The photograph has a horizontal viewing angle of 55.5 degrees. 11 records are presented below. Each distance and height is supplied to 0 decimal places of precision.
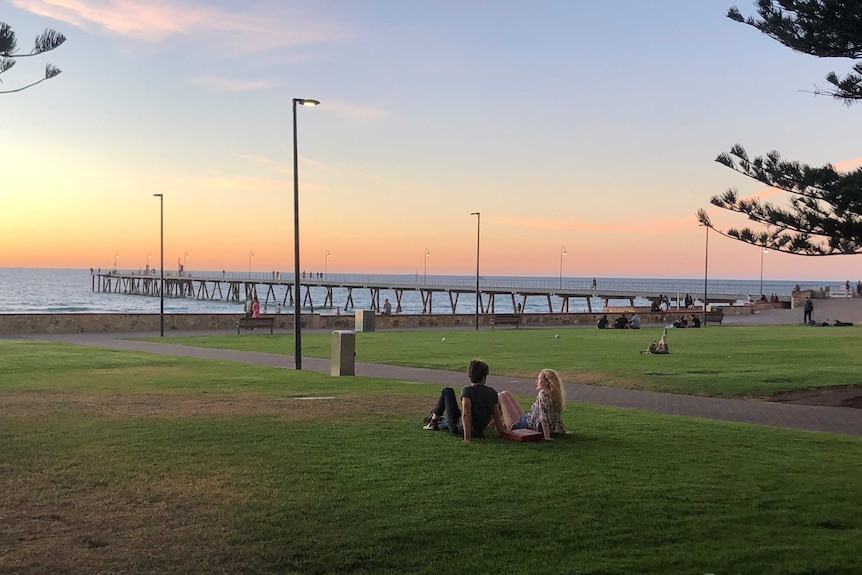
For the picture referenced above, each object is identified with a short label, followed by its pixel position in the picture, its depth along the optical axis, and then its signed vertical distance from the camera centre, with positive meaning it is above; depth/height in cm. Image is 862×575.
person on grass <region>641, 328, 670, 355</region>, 2172 -162
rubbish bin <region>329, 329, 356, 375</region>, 1636 -137
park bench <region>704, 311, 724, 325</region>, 4225 -153
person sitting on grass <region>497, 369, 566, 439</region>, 875 -133
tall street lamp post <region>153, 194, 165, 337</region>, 3388 +254
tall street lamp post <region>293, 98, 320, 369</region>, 1753 +65
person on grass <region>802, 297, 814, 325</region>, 4075 -112
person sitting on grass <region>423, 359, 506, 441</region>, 873 -133
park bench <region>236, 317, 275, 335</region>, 3145 -141
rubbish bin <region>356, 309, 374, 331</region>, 3328 -138
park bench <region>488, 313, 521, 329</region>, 3893 -157
